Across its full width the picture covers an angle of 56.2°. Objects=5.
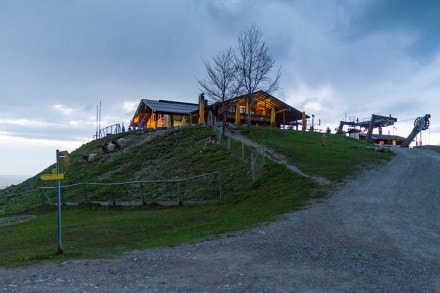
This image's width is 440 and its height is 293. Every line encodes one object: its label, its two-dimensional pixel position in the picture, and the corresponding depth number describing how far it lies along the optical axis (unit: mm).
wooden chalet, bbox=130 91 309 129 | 50688
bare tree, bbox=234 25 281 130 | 36906
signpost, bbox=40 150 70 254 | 9988
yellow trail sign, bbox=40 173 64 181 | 9859
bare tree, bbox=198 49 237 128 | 37094
